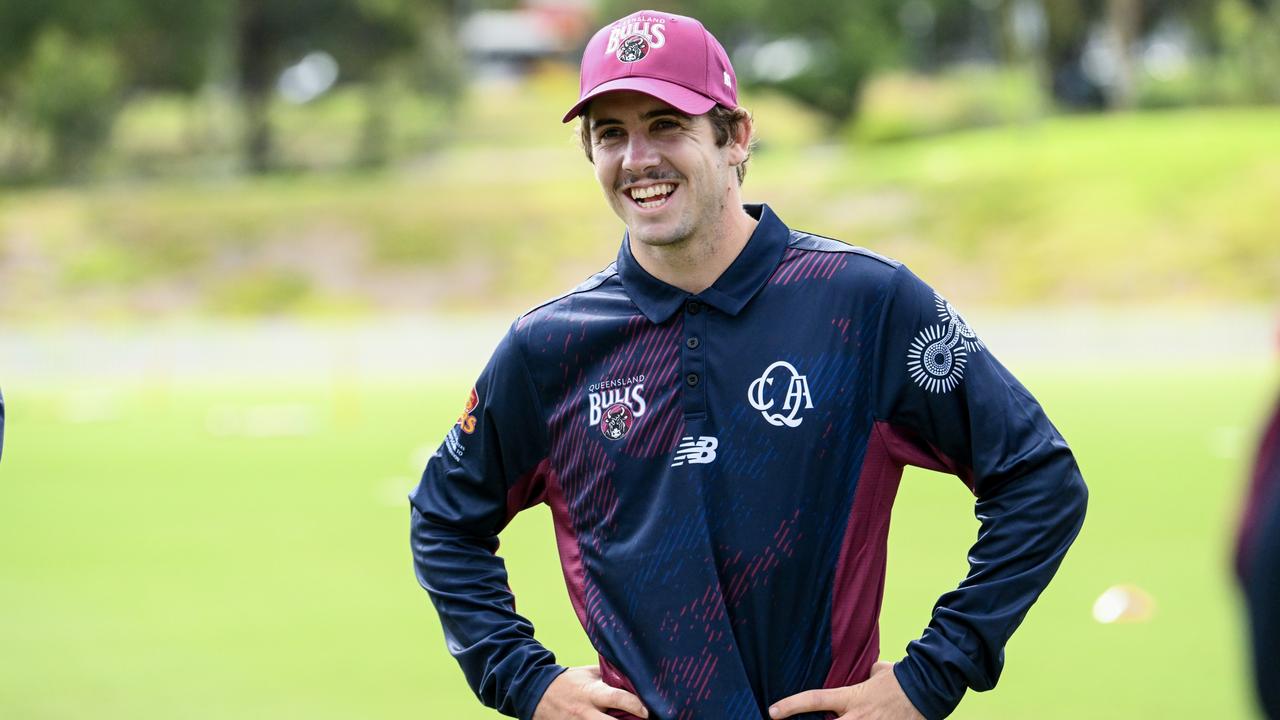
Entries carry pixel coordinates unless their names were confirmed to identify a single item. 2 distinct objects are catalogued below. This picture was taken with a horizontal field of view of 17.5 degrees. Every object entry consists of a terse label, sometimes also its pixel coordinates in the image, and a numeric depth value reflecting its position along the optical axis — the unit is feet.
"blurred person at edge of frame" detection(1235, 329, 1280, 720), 13.02
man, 15.80
